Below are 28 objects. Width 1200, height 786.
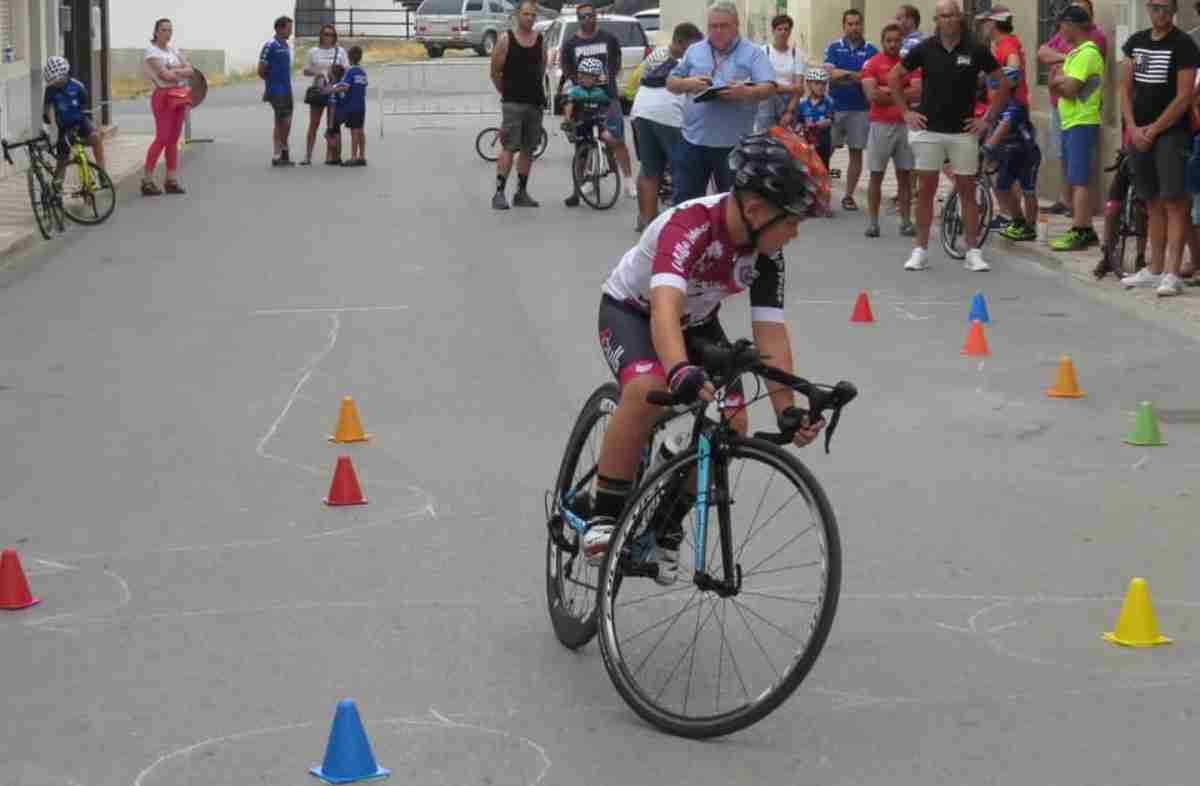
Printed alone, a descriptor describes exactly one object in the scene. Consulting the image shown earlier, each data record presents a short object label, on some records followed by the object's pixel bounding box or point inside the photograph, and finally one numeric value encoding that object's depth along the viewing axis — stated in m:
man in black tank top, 21.52
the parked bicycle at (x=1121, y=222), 15.59
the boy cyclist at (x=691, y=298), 5.94
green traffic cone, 10.11
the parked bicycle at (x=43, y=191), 19.00
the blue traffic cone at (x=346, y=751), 5.41
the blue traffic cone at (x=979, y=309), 13.77
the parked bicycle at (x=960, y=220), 16.83
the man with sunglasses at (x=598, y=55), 21.97
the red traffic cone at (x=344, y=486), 8.82
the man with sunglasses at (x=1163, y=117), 14.53
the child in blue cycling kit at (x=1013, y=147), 17.50
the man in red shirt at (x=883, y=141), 18.47
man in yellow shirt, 17.05
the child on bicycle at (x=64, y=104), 19.95
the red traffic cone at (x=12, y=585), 7.21
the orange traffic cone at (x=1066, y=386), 11.41
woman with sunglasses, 27.14
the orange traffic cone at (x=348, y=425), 10.16
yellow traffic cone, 6.71
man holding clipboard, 16.27
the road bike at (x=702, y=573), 5.70
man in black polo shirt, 16.22
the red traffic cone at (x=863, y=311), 13.98
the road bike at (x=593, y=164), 21.31
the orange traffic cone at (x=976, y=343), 12.74
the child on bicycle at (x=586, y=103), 21.59
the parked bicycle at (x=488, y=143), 28.03
